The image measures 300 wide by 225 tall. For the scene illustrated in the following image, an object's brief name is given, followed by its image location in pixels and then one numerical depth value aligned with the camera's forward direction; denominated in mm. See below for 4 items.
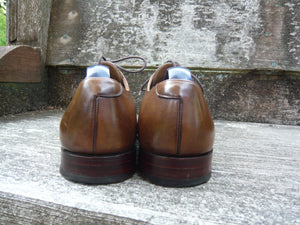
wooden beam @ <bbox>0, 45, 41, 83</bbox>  557
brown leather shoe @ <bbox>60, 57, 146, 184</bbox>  217
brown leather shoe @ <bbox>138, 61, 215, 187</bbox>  218
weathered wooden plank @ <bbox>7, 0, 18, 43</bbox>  700
